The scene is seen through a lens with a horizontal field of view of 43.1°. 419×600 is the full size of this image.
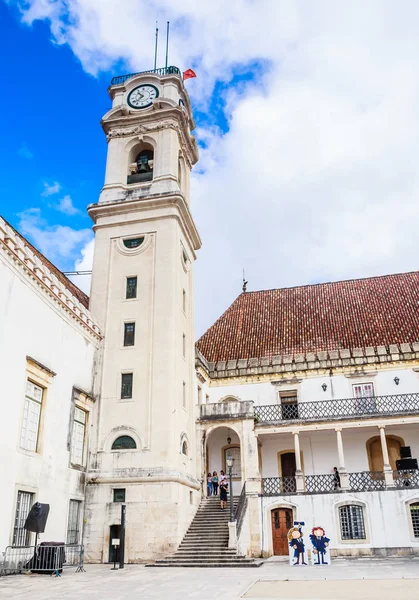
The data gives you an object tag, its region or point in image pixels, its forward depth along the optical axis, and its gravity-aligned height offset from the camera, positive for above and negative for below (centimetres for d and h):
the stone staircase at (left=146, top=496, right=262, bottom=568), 1795 -50
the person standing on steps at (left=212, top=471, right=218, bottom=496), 2406 +189
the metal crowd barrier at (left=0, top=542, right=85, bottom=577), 1500 -69
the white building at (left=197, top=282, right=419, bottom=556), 2167 +512
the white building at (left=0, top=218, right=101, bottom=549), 1591 +438
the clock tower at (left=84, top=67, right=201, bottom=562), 2006 +835
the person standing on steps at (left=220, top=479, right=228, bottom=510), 2244 +146
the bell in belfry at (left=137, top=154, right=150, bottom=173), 2706 +1724
